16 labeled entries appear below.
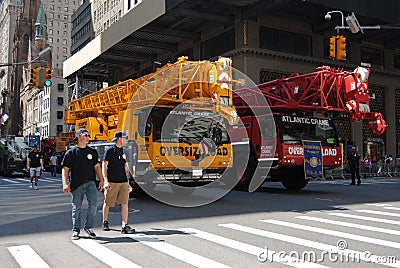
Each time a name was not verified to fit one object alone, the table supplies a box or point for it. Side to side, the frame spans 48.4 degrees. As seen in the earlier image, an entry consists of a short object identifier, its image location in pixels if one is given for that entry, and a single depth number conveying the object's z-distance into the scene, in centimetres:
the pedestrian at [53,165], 3203
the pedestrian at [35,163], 1822
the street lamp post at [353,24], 1783
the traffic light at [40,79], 2192
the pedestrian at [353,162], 2083
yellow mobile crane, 1241
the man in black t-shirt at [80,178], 749
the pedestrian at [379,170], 2934
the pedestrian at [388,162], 3005
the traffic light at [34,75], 2247
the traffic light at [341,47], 1788
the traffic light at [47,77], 2197
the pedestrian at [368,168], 2880
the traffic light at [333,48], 1797
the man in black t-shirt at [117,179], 810
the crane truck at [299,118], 1570
